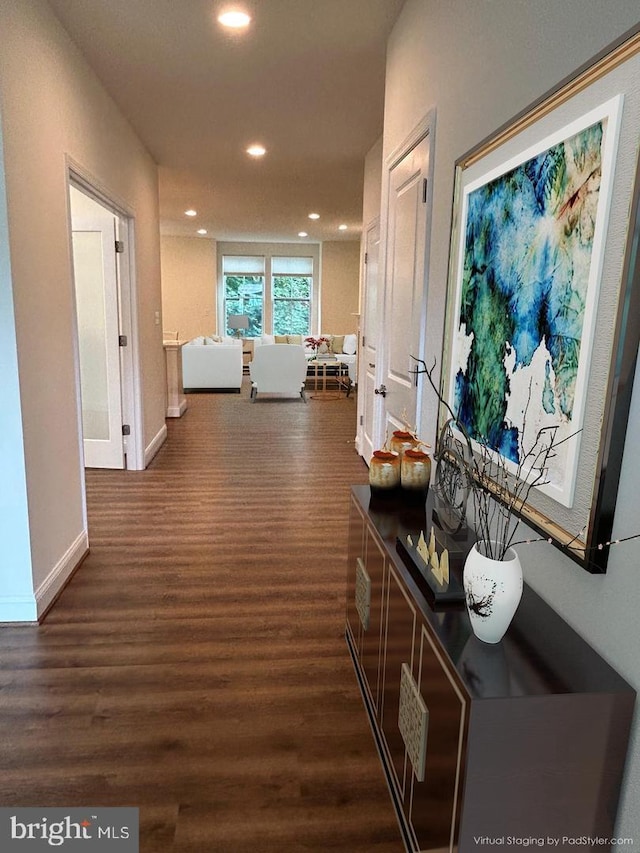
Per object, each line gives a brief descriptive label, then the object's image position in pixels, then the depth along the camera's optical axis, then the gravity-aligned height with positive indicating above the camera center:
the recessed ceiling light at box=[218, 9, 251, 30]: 2.79 +1.41
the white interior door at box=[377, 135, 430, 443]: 2.56 +0.14
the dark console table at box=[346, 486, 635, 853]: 1.02 -0.77
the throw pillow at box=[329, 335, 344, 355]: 11.73 -0.67
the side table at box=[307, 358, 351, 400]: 9.86 -1.12
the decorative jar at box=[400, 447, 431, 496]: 1.98 -0.55
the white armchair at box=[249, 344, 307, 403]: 8.45 -0.90
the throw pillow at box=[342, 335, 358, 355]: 11.45 -0.68
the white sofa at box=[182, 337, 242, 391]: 9.31 -0.97
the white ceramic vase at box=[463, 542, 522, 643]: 1.14 -0.55
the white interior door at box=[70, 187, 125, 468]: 4.47 -0.22
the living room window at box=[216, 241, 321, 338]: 12.26 +0.47
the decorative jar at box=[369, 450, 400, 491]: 2.03 -0.56
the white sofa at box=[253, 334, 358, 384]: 11.44 -0.69
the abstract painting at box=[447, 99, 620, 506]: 1.17 +0.07
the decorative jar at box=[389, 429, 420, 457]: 2.14 -0.49
